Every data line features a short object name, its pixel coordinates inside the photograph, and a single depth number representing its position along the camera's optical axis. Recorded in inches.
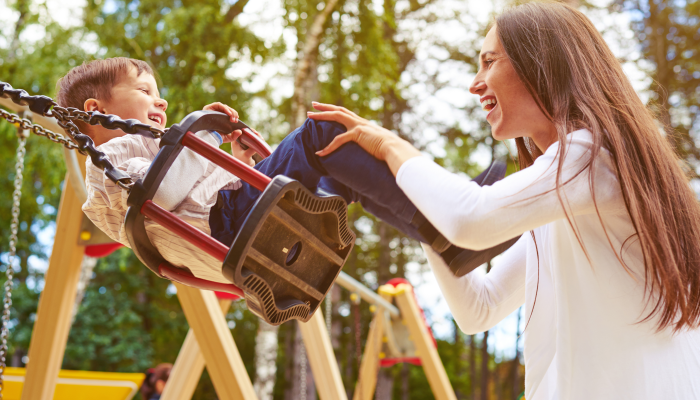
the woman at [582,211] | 38.1
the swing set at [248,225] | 44.4
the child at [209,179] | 48.0
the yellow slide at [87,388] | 193.2
